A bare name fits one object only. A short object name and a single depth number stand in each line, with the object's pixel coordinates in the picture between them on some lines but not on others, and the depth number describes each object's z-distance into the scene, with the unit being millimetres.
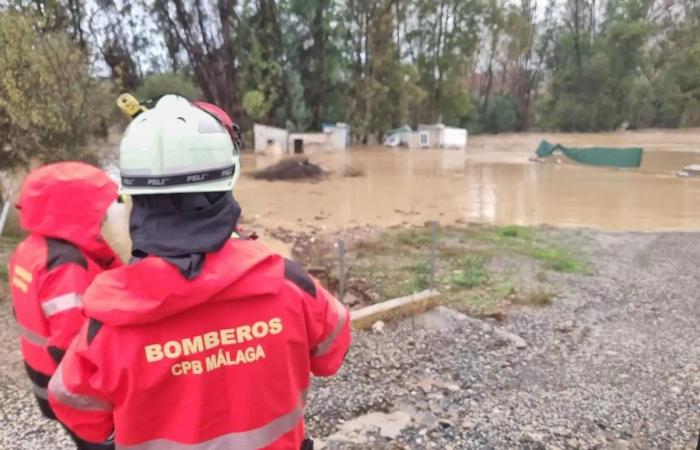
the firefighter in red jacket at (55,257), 2055
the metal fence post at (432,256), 5616
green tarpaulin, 21359
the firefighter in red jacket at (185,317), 1318
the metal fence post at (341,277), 5778
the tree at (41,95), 7855
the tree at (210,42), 30891
